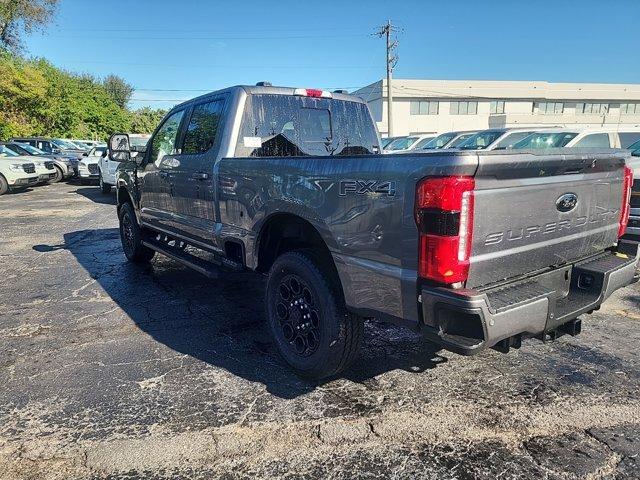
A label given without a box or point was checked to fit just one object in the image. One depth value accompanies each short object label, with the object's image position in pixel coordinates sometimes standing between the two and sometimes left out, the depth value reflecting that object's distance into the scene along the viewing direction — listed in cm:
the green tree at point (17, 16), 3095
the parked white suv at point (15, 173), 1540
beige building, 5341
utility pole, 3859
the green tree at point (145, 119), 5088
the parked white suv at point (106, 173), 1502
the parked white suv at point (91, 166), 1809
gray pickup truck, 222
